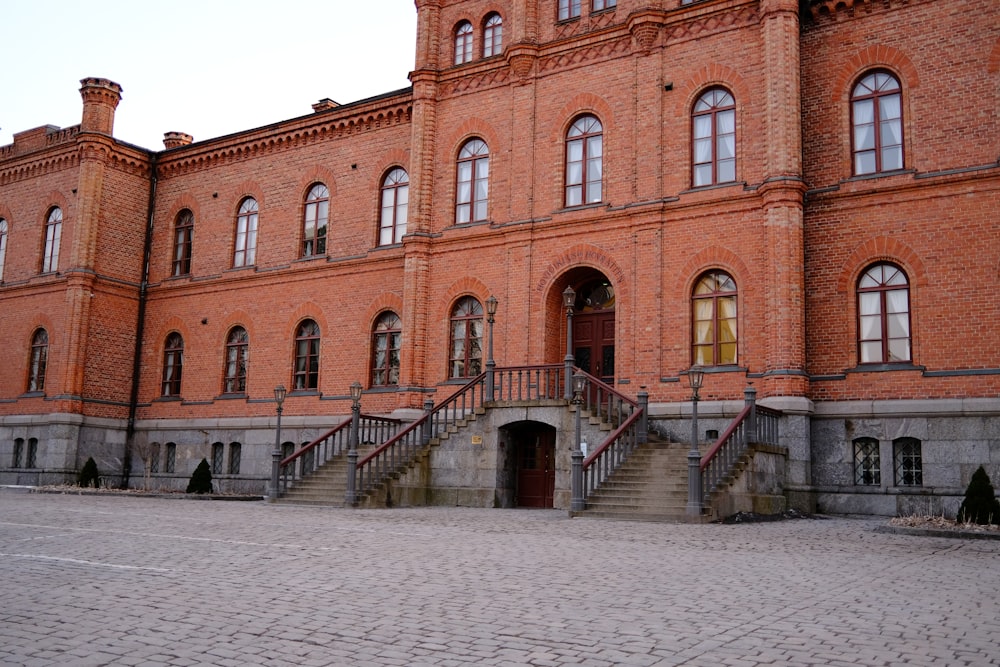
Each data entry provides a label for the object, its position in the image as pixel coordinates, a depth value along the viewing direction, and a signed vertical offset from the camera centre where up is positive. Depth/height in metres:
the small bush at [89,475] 29.17 -0.26
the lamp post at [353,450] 21.11 +0.55
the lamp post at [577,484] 18.28 -0.06
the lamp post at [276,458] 22.91 +0.34
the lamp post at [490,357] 22.42 +2.89
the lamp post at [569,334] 20.77 +3.21
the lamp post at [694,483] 17.02 +0.02
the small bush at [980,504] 16.03 -0.18
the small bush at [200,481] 26.69 -0.32
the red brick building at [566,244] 20.03 +6.18
